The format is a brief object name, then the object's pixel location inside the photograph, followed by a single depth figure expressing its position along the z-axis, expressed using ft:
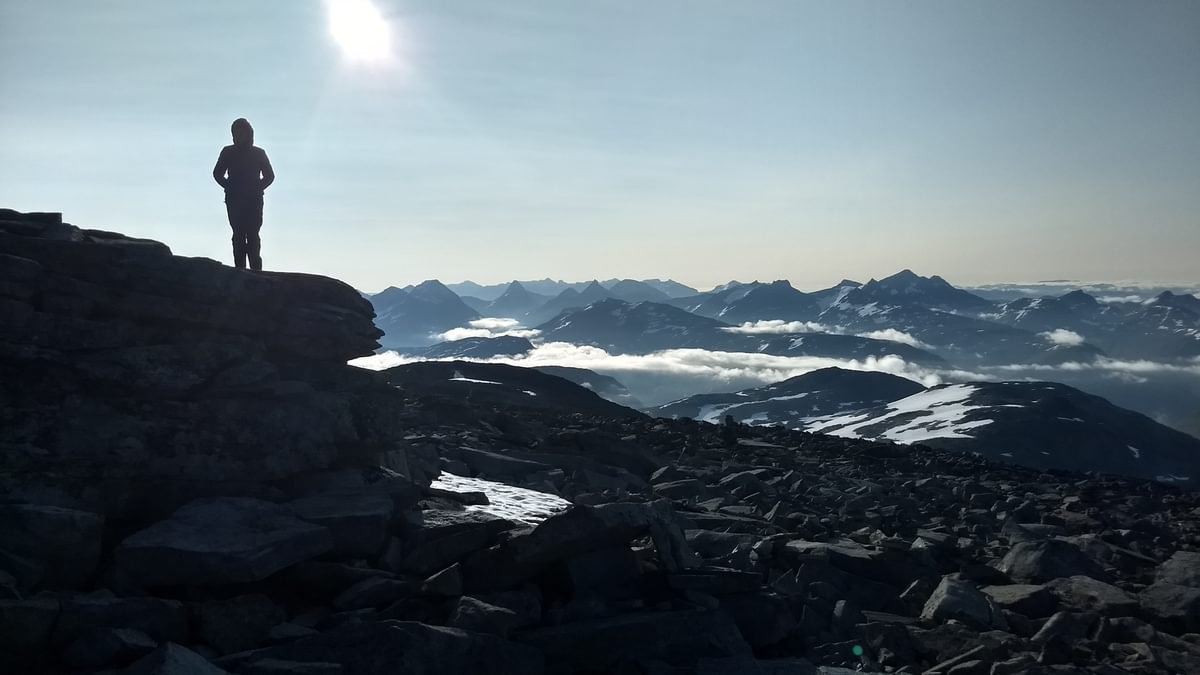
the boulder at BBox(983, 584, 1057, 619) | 48.37
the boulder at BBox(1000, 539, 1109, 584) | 54.54
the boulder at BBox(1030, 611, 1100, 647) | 43.52
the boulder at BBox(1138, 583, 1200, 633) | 48.57
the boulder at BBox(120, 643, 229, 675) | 26.16
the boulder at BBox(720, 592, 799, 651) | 39.81
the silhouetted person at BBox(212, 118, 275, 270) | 55.93
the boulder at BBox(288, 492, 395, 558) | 39.19
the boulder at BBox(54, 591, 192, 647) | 29.89
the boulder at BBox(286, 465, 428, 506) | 43.70
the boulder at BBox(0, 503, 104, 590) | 32.55
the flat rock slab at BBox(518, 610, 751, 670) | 34.99
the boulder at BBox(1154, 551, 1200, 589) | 52.75
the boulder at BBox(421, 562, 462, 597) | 36.52
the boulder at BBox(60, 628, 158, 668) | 28.60
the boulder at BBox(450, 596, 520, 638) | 33.55
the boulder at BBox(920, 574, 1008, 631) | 44.34
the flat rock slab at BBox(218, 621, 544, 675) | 30.14
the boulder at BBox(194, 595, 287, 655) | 31.94
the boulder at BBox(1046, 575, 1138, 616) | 47.98
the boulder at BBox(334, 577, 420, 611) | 35.76
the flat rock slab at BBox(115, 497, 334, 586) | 33.65
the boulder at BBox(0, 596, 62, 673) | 28.50
